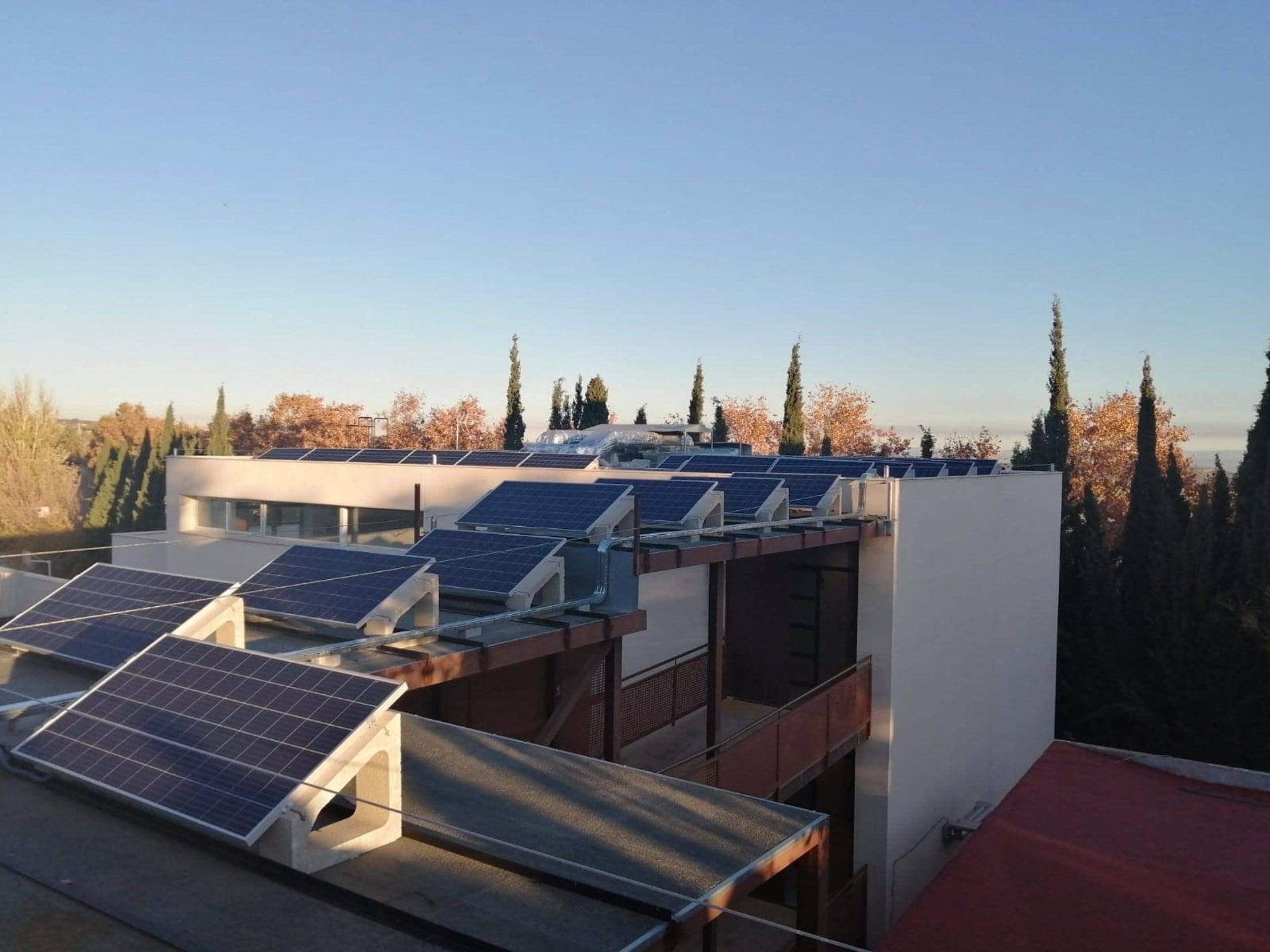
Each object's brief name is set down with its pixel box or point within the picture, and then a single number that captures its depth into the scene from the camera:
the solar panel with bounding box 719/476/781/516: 14.06
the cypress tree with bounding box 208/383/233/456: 49.84
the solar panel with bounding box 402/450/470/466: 27.91
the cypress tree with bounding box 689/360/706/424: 50.55
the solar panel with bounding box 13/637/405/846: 5.30
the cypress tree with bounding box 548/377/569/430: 57.03
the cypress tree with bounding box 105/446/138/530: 49.00
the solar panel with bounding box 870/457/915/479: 21.55
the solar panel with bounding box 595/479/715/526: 12.41
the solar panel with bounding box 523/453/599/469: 23.50
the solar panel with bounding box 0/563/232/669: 8.16
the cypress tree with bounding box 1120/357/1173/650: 23.86
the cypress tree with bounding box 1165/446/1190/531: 27.16
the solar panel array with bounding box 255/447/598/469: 23.97
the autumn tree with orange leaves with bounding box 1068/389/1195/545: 45.22
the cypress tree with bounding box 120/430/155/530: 46.97
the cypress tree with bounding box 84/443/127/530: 50.56
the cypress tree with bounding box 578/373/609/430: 52.75
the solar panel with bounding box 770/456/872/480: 20.25
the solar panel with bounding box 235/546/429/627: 8.59
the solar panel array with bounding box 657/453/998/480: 21.56
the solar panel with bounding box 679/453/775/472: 23.11
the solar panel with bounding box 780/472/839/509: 15.01
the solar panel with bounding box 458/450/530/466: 25.00
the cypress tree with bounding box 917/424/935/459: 41.03
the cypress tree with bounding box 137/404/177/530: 46.62
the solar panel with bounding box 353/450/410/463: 29.05
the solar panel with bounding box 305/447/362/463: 29.84
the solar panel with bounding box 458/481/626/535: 11.74
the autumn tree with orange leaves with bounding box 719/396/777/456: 61.84
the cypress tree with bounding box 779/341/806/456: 43.38
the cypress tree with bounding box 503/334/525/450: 48.75
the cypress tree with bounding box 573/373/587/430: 55.28
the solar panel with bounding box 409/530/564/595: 9.90
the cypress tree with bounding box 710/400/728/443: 53.72
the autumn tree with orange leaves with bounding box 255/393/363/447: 58.47
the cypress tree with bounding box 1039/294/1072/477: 36.66
